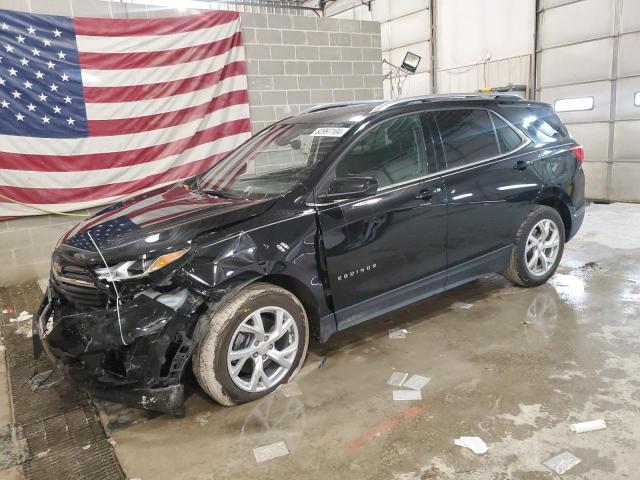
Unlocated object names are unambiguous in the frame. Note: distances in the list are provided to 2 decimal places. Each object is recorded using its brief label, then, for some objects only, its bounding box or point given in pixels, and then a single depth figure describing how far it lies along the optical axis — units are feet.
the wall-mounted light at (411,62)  38.40
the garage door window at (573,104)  30.68
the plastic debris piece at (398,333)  12.00
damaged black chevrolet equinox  8.35
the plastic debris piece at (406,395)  9.33
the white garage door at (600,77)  28.43
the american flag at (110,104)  16.62
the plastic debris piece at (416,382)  9.71
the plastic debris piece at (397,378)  9.90
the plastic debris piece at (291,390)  9.68
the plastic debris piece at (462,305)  13.51
